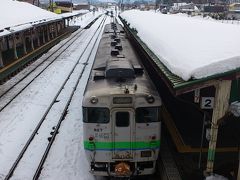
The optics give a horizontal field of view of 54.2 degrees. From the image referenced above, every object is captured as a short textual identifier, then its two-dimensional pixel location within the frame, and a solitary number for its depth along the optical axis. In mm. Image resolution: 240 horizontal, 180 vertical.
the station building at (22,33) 16359
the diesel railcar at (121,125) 6583
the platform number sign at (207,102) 6066
